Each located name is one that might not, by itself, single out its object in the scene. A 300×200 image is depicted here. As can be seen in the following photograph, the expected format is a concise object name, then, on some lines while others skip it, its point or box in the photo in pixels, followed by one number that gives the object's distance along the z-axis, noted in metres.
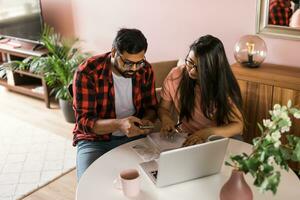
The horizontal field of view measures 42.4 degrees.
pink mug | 1.31
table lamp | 2.41
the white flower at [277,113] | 1.04
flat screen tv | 3.63
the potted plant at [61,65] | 3.37
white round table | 1.35
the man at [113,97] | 1.79
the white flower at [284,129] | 1.05
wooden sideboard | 2.23
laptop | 1.29
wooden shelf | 3.71
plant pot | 3.39
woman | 1.79
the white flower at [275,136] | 1.03
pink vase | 1.21
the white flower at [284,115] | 1.03
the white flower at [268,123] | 1.07
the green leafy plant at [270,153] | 1.03
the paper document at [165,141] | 1.64
